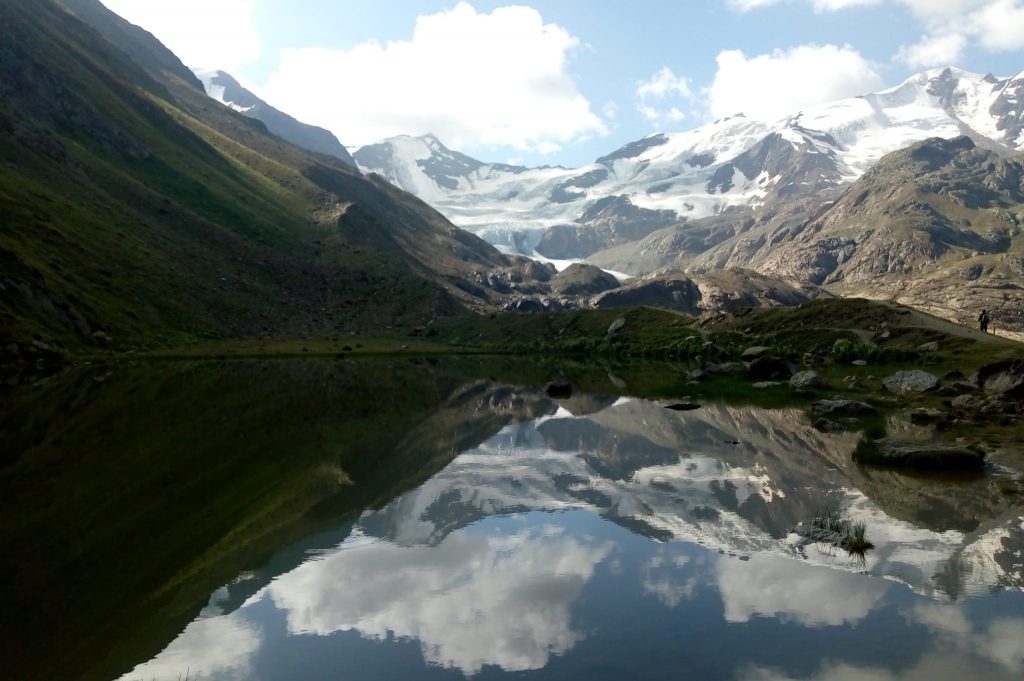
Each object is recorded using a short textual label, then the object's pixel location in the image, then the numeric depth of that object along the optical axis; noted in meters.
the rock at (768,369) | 70.62
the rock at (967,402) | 44.98
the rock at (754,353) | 83.69
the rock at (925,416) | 41.41
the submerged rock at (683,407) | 53.53
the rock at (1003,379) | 46.31
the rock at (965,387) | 51.17
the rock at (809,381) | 60.19
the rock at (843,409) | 46.02
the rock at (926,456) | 29.72
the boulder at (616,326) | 138.12
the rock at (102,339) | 84.85
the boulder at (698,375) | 73.99
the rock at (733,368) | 75.04
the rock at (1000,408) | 42.09
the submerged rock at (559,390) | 65.41
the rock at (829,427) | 40.41
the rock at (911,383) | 54.16
